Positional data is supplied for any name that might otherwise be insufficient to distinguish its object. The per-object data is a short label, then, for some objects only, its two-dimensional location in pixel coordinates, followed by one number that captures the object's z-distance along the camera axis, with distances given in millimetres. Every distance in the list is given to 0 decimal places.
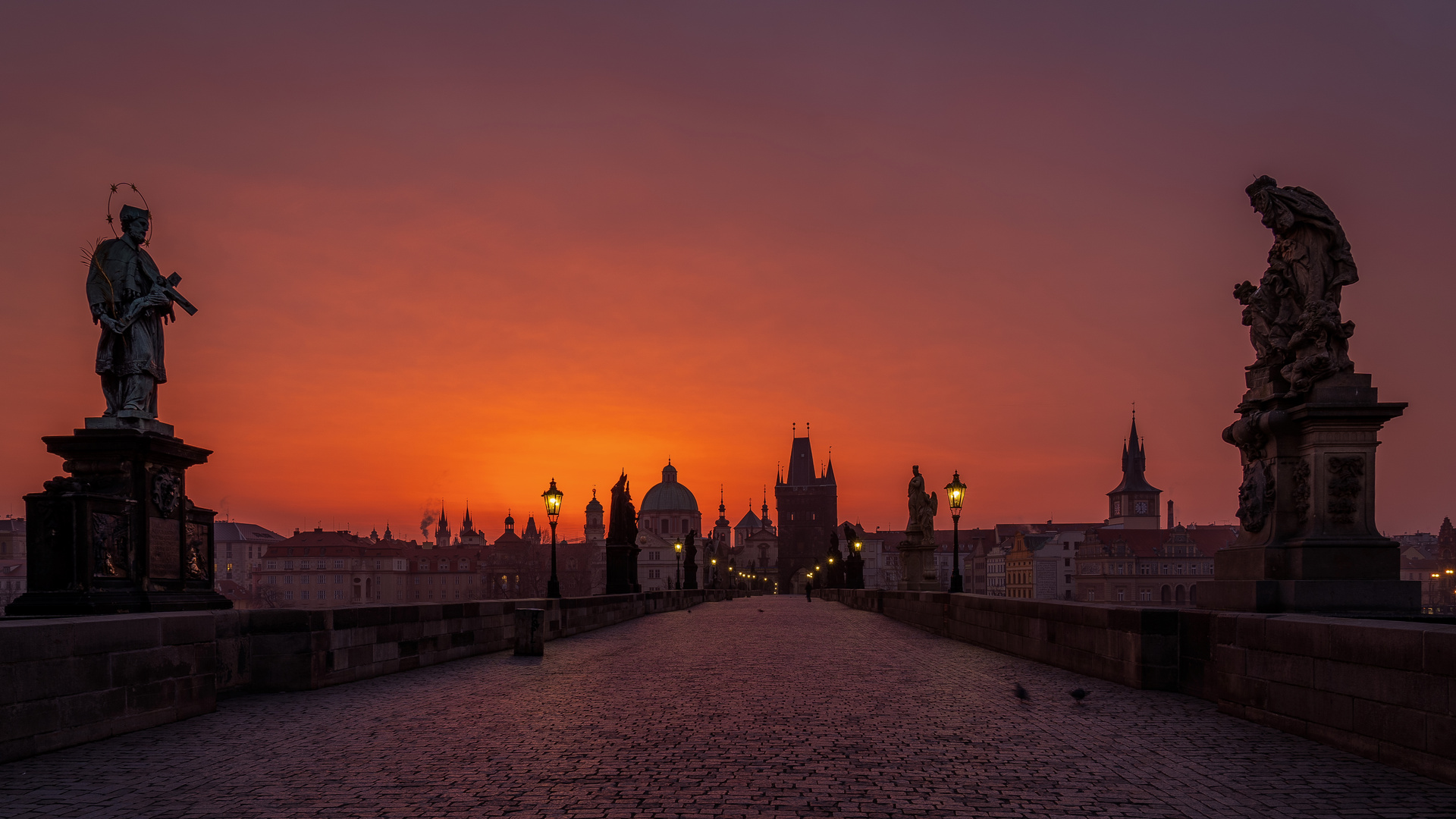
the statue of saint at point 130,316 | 10539
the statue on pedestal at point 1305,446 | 10281
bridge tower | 178000
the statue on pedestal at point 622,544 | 38844
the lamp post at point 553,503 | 28594
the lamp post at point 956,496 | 28031
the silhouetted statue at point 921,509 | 36000
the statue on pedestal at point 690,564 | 69438
